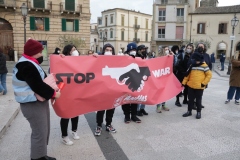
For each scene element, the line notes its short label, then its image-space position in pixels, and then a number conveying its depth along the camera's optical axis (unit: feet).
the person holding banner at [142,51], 16.16
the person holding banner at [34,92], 8.69
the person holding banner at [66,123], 12.18
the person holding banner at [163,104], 18.17
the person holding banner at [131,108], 15.81
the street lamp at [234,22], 52.26
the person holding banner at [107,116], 13.83
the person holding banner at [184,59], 19.35
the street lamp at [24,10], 40.60
